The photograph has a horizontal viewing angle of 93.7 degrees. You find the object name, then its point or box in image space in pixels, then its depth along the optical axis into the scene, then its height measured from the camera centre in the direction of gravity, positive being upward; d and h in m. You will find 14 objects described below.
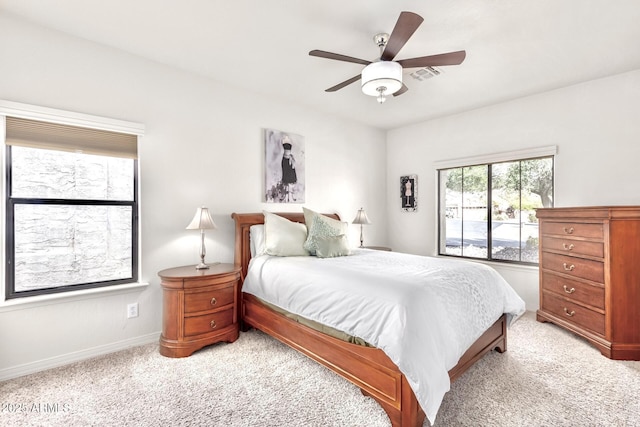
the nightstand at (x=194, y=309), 2.50 -0.82
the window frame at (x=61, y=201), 2.20 +0.11
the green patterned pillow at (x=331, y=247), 2.97 -0.32
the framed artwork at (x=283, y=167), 3.65 +0.61
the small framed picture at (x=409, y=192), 4.85 +0.37
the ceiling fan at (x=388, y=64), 2.12 +1.14
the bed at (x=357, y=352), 1.67 -0.98
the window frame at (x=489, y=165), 3.60 +0.71
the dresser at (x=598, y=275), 2.48 -0.55
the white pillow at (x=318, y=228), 3.07 -0.14
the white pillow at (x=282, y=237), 3.00 -0.23
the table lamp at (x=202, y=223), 2.76 -0.08
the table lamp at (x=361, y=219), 4.36 -0.06
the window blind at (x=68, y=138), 2.23 +0.62
